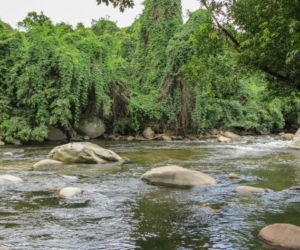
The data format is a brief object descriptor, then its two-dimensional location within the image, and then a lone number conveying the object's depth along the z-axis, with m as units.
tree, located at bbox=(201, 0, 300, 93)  5.74
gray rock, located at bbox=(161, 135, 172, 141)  20.19
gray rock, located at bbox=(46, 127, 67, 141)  18.92
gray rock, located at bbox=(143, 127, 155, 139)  20.59
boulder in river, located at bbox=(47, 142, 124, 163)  11.00
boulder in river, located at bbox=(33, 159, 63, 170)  10.03
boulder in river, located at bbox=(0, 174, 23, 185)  7.91
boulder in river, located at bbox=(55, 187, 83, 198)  6.88
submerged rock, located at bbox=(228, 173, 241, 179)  8.73
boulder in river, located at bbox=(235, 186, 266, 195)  7.20
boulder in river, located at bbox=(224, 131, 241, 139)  21.23
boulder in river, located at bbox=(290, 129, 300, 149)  15.00
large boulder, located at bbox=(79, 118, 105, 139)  19.89
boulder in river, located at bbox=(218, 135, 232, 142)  18.44
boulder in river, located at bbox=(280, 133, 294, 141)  20.14
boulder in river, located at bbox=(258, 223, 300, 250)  4.51
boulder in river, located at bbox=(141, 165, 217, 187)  7.94
